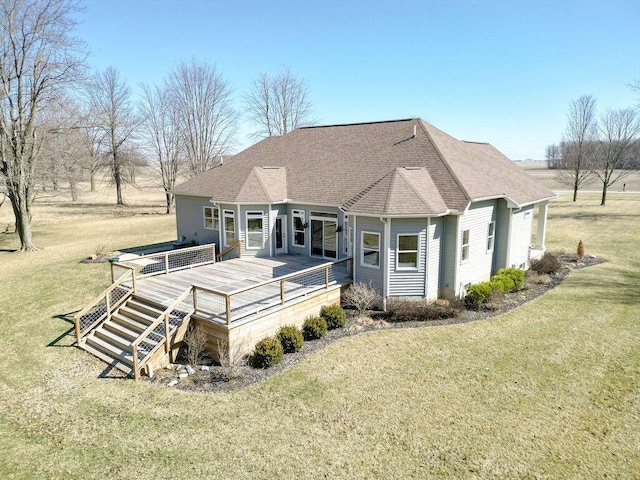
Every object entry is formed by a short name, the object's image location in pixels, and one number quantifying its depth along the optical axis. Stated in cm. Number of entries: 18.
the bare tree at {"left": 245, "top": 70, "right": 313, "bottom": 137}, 4984
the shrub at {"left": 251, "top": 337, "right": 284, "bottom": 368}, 1100
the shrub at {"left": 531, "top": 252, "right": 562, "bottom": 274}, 1950
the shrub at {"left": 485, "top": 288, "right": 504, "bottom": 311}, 1489
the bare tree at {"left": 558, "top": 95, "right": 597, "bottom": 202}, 4506
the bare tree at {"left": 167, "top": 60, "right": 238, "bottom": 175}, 4600
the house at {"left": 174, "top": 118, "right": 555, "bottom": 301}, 1459
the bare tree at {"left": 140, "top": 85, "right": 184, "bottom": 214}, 4559
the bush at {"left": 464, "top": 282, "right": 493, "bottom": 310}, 1486
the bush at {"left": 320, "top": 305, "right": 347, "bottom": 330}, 1339
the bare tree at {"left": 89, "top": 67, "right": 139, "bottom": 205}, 4744
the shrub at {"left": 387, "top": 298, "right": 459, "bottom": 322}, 1391
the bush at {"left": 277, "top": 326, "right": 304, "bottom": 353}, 1182
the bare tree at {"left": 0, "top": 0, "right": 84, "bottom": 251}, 2281
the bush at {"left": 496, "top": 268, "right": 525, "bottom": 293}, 1668
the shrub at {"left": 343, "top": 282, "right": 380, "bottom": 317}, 1413
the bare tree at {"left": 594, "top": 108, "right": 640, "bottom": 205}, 4338
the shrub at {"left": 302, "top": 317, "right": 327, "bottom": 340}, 1266
